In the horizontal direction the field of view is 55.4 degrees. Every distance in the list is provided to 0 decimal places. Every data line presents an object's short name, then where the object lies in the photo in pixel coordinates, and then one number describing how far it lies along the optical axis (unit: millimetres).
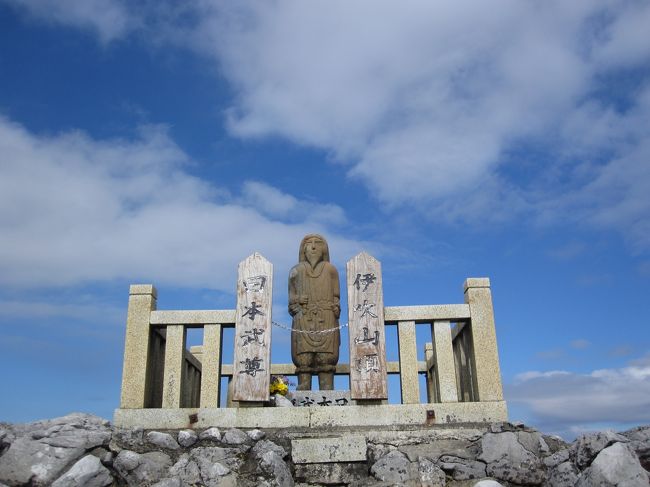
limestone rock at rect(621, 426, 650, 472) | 7125
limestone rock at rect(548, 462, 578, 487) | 7215
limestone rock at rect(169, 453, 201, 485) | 7656
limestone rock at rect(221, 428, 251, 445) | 8156
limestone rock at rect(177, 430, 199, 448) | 8141
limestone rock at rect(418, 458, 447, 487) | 7738
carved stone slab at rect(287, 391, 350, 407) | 9469
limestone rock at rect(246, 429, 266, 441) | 8203
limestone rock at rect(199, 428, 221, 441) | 8180
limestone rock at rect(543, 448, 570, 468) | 7590
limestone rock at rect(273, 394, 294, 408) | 9027
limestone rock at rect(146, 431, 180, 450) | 8133
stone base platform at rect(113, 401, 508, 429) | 8523
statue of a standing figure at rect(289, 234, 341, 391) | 10305
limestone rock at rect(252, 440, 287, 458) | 7973
